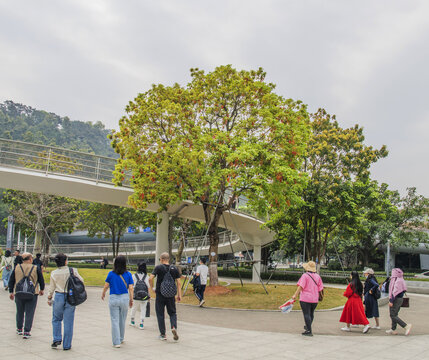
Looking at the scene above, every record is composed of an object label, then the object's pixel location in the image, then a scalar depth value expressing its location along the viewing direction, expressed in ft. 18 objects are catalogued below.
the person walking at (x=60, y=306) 22.27
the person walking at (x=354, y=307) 31.83
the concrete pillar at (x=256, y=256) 106.73
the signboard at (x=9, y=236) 94.49
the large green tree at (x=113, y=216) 124.77
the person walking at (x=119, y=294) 23.03
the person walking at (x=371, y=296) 34.09
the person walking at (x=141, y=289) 29.78
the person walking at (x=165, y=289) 25.40
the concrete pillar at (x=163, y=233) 85.71
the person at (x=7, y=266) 47.19
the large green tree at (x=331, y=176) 78.23
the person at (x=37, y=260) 44.29
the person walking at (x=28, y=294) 24.53
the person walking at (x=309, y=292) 28.76
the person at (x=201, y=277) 44.70
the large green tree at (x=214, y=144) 53.42
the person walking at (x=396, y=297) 31.22
